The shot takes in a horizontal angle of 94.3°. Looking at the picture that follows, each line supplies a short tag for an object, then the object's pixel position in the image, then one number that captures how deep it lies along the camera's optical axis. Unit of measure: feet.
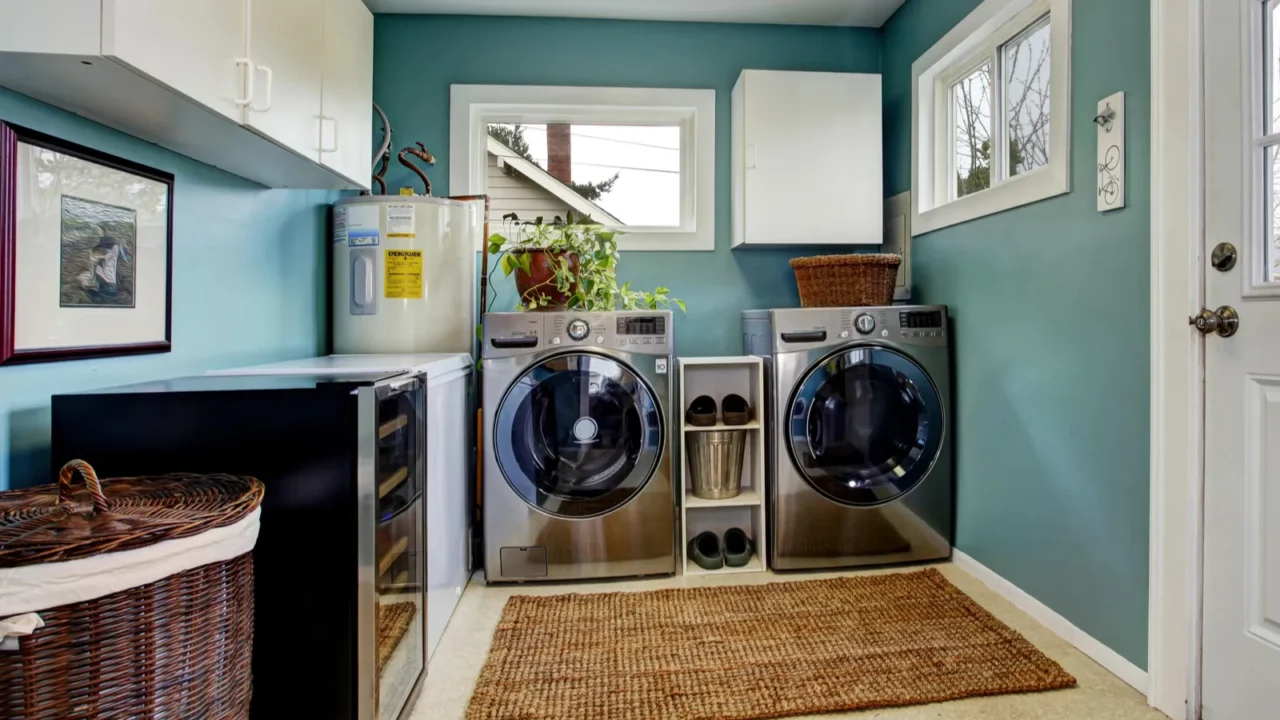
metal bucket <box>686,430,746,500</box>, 7.43
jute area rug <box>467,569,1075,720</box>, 4.75
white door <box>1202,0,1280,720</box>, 3.96
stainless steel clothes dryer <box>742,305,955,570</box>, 7.18
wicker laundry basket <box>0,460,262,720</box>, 2.22
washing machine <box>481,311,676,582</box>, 6.94
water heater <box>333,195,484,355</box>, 7.30
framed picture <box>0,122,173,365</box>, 3.46
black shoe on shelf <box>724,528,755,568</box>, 7.32
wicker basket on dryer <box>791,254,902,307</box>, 7.45
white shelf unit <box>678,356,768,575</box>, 7.36
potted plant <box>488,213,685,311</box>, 7.50
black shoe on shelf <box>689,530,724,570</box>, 7.34
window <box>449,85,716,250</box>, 9.05
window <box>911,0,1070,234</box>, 5.82
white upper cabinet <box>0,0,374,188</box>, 2.87
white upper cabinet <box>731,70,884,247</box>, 8.30
